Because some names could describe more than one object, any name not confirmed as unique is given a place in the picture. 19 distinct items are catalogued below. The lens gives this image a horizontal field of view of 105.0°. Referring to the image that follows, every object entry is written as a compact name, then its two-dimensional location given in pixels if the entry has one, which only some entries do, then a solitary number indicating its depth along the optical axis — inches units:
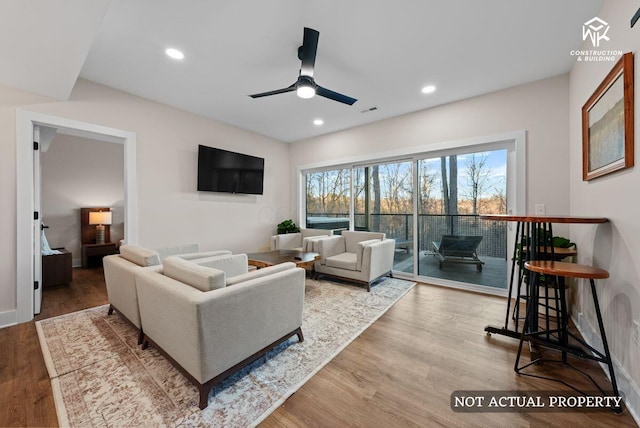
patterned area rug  54.8
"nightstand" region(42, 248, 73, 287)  142.3
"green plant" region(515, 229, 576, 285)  78.6
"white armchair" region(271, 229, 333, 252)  185.9
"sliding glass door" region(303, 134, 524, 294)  132.5
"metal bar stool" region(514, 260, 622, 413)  59.0
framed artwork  59.4
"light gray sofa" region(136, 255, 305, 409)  56.3
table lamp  202.1
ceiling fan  80.8
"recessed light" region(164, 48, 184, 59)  94.3
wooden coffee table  123.8
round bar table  65.2
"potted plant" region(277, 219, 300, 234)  203.2
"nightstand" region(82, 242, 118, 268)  194.1
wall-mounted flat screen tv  158.2
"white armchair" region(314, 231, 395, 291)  137.0
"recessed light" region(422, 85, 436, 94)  124.0
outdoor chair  141.9
